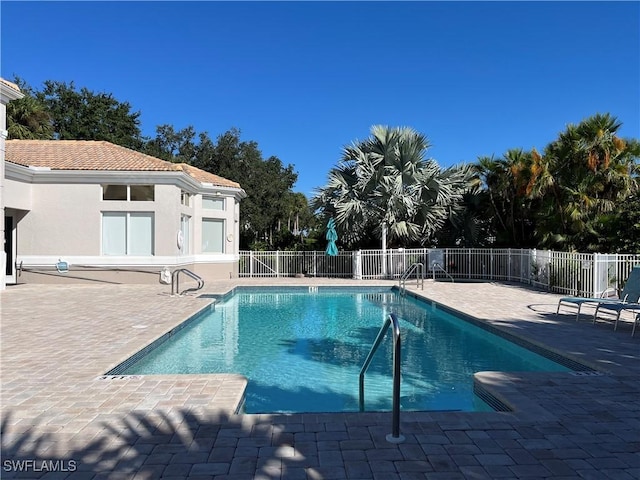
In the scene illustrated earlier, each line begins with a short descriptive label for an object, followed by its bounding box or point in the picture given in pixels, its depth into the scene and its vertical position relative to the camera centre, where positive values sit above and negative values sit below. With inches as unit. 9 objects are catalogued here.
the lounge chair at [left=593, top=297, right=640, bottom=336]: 296.4 -44.0
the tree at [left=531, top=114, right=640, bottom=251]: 570.6 +93.5
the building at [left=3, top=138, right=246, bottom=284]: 617.6 +37.6
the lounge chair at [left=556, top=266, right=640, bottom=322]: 340.8 -37.1
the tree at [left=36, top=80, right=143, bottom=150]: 1365.7 +434.0
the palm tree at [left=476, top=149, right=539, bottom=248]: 706.2 +80.5
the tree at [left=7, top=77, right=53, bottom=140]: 935.7 +295.6
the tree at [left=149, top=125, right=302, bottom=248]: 1211.2 +227.1
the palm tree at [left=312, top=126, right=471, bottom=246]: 716.0 +99.2
